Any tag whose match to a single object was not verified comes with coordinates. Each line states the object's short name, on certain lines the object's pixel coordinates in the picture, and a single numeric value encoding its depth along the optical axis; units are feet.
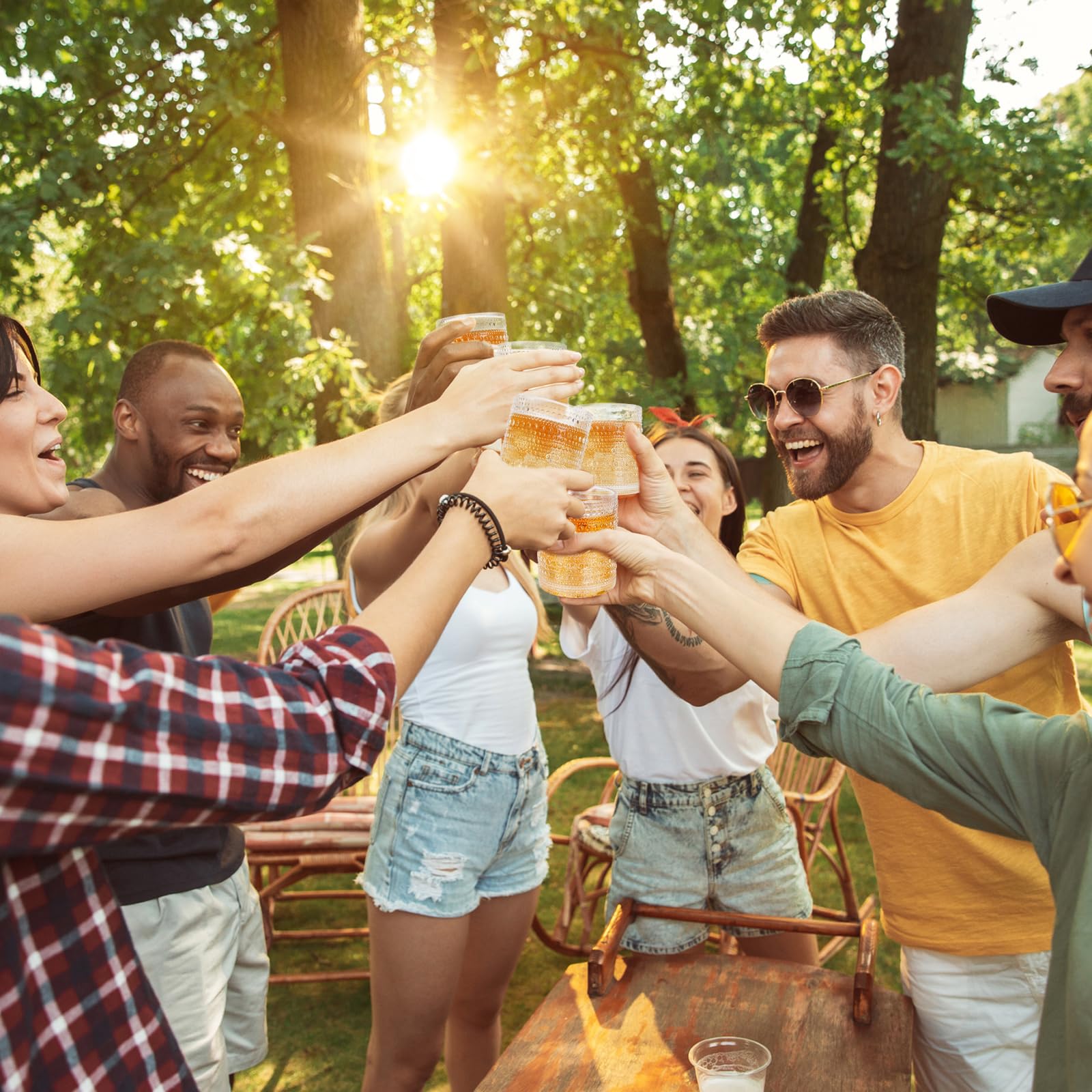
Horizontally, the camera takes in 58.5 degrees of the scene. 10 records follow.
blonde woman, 9.16
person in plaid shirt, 3.46
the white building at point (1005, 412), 130.11
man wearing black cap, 7.98
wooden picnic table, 6.53
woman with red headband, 9.71
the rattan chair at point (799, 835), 13.69
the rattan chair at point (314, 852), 14.15
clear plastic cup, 5.89
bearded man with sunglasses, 7.84
